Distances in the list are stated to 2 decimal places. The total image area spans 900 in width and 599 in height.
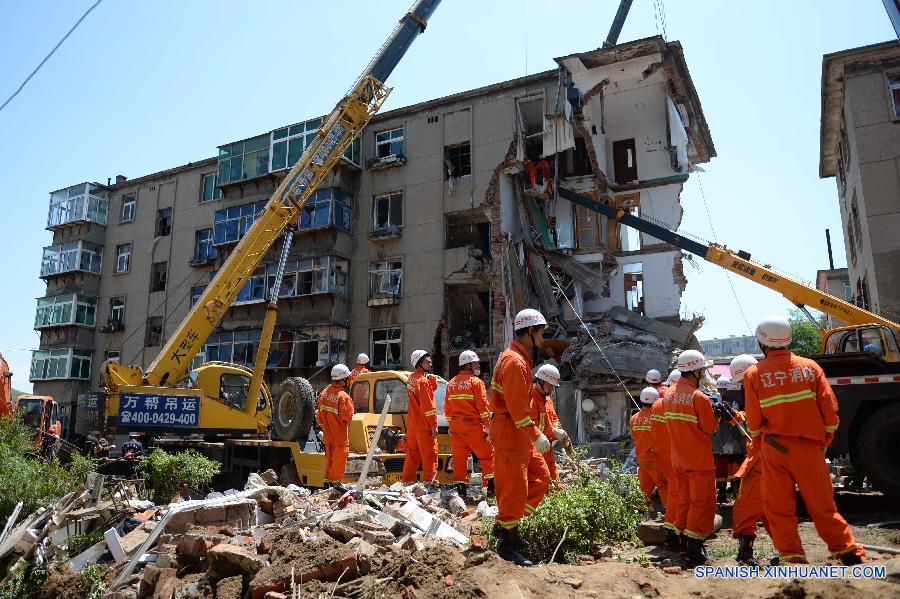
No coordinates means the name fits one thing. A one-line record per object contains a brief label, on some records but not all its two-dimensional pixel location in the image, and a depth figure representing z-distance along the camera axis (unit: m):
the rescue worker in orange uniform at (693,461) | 5.41
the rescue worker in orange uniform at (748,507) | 5.16
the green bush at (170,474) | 8.62
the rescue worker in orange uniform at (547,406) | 7.05
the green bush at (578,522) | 5.61
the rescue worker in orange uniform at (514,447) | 5.27
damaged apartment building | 20.27
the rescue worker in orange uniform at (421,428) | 8.62
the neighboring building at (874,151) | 16.84
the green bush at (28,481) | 8.48
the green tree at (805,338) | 40.31
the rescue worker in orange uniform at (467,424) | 7.95
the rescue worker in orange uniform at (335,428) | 8.92
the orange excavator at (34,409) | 14.28
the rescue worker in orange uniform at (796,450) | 4.35
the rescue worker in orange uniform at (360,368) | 11.05
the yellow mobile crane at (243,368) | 12.14
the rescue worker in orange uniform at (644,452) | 8.19
